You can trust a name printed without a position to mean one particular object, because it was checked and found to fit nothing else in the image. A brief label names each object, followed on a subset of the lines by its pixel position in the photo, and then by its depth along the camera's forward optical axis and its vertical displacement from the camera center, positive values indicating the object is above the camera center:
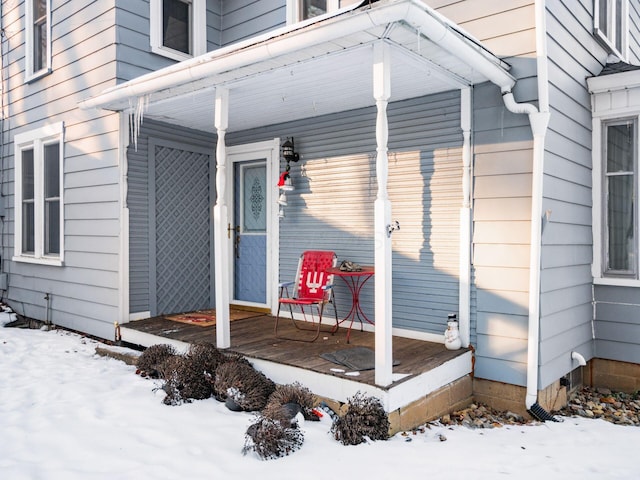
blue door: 5.74 +0.04
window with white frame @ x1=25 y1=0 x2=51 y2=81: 6.42 +2.61
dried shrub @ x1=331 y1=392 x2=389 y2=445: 2.92 -1.13
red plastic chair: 4.77 -0.42
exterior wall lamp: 5.15 +0.73
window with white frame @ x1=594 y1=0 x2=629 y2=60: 4.75 +2.24
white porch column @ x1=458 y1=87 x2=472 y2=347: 3.93 +0.12
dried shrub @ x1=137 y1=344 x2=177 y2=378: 4.07 -1.04
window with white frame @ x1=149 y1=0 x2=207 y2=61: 5.63 +2.45
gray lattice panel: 5.50 +0.06
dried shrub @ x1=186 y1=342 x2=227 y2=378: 3.67 -0.94
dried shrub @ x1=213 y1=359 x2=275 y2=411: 3.36 -1.06
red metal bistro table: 4.56 -0.54
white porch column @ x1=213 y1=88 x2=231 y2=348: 4.05 -0.02
